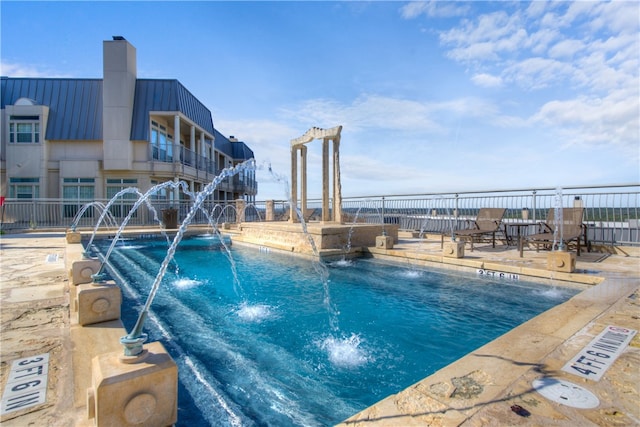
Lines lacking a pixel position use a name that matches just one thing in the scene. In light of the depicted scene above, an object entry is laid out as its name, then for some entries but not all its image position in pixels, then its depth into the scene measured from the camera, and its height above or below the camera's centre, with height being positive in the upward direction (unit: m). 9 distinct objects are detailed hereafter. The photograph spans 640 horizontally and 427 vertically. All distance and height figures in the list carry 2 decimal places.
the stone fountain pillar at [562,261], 5.70 -0.88
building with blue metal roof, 19.58 +4.76
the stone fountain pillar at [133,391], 1.73 -0.96
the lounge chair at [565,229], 7.08 -0.42
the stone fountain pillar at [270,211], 17.16 +0.00
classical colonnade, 11.64 +1.52
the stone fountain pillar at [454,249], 7.37 -0.84
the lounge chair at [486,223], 8.93 -0.35
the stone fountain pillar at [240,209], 17.48 +0.14
